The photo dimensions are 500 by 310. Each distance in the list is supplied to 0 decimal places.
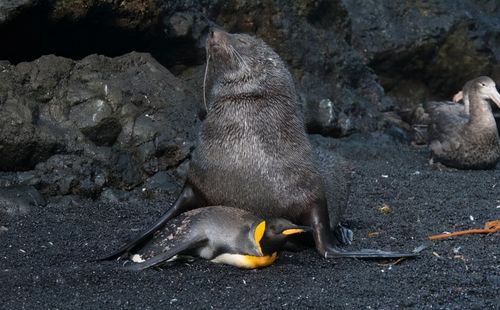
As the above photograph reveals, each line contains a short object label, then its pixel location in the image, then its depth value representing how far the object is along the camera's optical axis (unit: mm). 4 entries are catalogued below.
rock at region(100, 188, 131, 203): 15719
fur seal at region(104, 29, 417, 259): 12422
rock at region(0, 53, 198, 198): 15477
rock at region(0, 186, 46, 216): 14414
